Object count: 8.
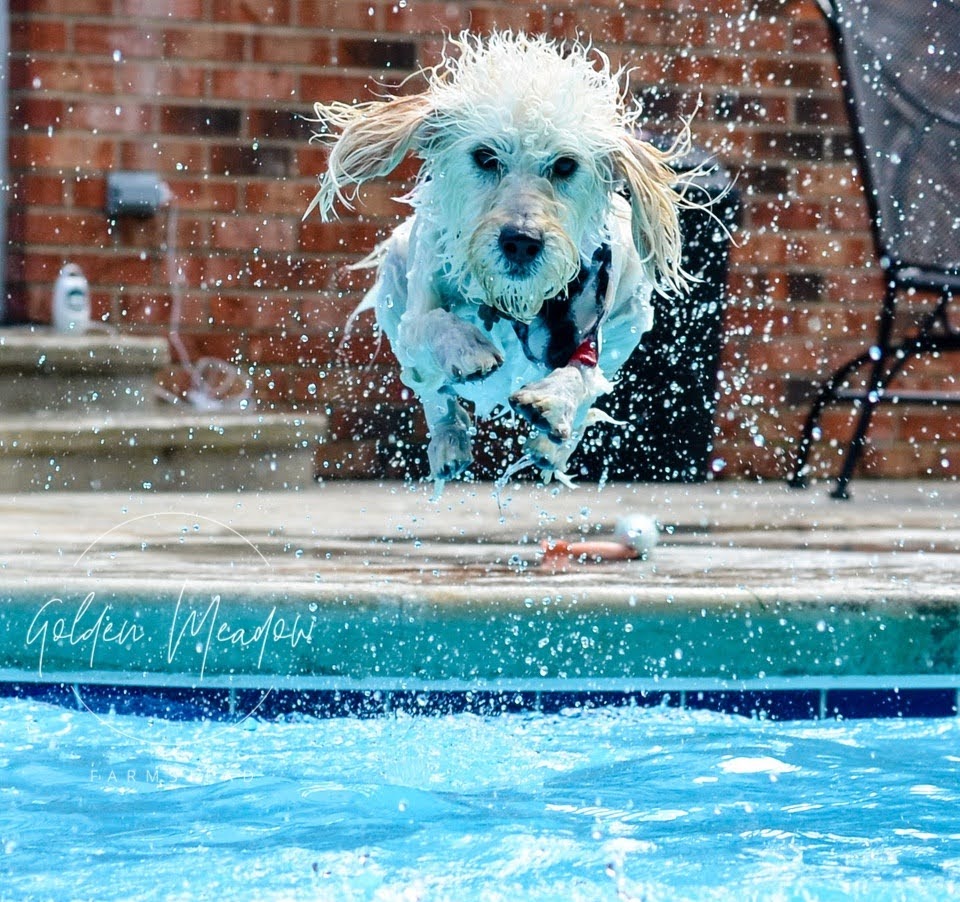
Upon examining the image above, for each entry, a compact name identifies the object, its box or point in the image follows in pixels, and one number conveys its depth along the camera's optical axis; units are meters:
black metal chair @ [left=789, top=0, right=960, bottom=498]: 10.66
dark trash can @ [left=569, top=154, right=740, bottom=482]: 11.90
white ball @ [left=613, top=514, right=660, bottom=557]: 8.12
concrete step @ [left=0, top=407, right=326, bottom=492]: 11.09
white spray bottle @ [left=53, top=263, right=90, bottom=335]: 12.00
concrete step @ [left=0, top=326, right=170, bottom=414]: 11.58
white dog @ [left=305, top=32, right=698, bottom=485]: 5.92
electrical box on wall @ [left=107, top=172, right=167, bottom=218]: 12.20
